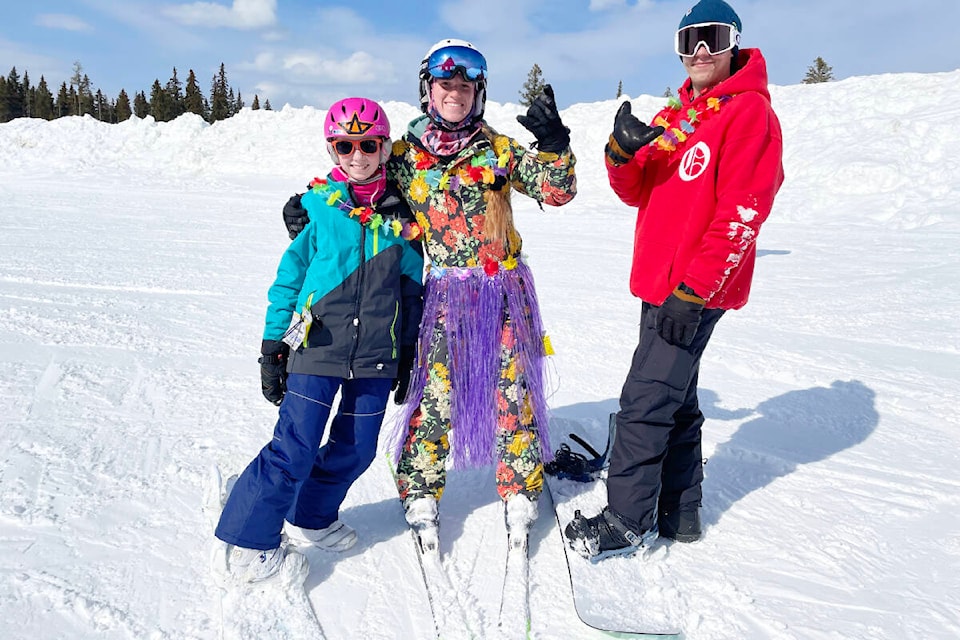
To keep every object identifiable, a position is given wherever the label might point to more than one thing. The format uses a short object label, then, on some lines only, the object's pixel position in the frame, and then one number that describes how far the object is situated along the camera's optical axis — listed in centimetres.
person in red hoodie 189
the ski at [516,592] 195
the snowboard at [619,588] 198
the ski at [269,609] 187
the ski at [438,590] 193
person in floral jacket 213
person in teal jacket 197
